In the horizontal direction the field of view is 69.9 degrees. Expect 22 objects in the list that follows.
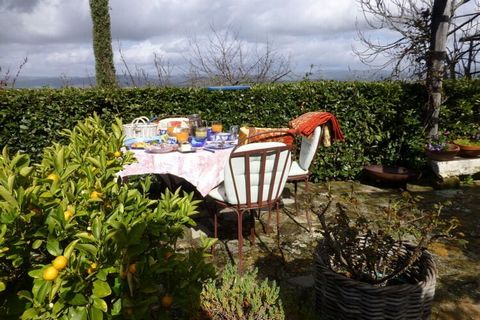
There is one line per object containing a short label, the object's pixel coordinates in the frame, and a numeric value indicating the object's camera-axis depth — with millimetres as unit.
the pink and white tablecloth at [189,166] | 2891
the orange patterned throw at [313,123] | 3398
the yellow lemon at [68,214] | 927
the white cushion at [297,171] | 3683
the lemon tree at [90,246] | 795
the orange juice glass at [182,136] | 3174
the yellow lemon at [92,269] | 825
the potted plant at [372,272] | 1679
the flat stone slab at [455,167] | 5000
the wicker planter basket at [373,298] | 1663
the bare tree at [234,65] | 10500
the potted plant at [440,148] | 4984
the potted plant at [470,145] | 5074
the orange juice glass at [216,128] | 3775
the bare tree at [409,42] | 7035
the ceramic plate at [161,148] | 3010
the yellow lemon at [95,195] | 1079
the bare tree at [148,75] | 10172
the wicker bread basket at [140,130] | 3639
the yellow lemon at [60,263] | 780
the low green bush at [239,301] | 1593
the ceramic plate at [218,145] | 3189
